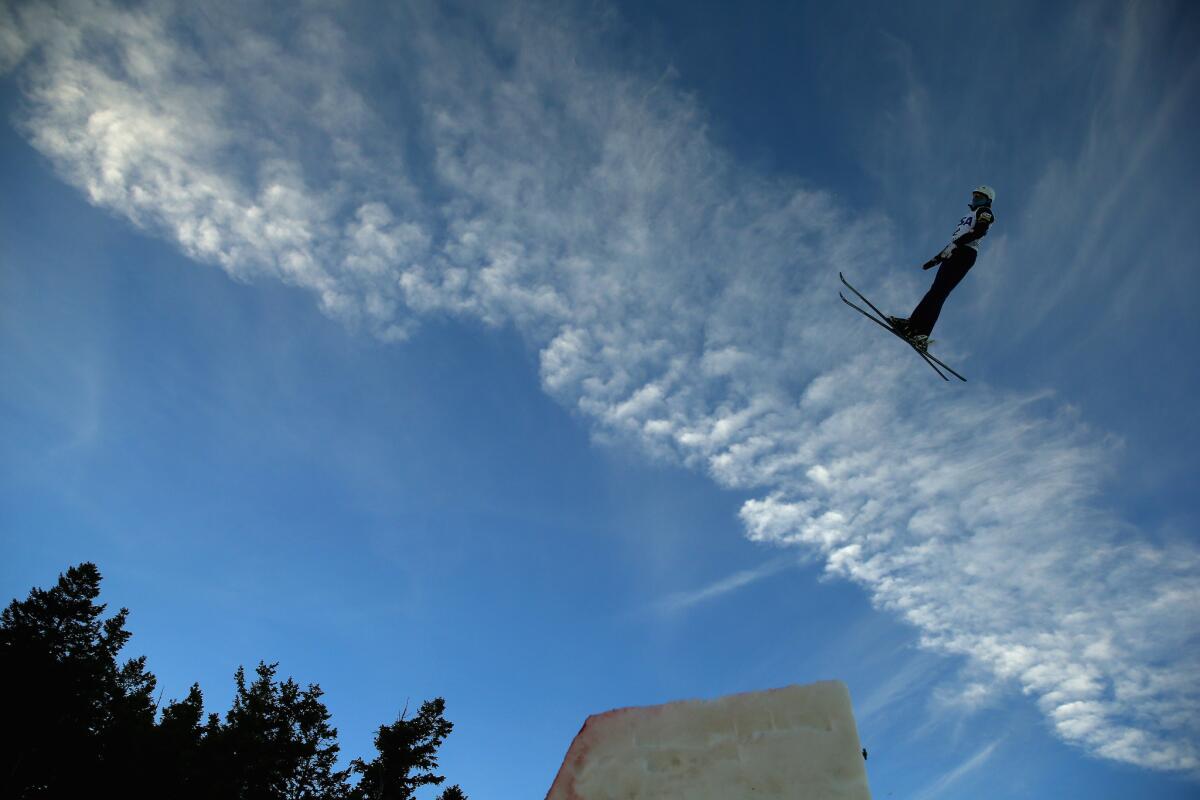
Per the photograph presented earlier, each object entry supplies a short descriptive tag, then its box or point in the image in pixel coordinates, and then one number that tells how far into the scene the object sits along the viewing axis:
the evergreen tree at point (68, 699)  25.73
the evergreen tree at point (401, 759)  25.44
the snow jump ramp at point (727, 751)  3.97
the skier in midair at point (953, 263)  9.67
